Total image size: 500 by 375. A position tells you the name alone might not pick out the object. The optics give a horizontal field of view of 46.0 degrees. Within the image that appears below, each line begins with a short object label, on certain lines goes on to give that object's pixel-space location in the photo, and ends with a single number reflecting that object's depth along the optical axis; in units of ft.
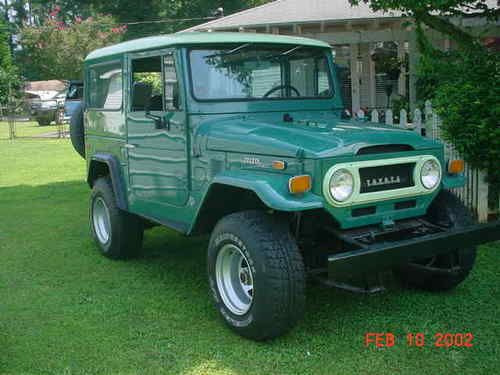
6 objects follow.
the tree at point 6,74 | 104.27
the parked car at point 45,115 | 96.68
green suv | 12.19
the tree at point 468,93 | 19.63
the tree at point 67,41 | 110.93
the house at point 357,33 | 39.47
